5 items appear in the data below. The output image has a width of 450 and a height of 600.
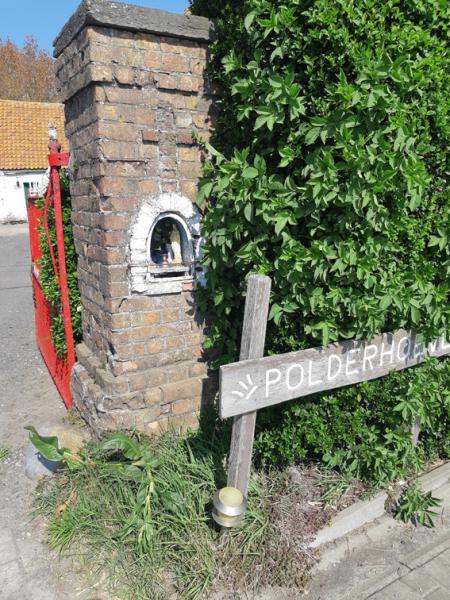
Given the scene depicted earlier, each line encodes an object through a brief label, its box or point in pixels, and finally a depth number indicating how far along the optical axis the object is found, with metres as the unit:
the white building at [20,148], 21.70
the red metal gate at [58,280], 3.45
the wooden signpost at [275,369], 2.21
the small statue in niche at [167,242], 3.04
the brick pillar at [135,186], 2.64
